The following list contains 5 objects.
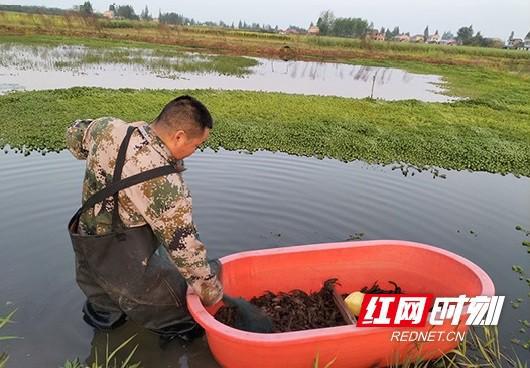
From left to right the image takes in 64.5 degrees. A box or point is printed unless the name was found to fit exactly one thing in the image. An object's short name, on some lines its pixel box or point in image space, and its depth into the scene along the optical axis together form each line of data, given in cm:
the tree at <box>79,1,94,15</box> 5483
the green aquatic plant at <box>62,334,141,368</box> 288
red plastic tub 256
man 241
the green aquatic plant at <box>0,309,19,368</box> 196
